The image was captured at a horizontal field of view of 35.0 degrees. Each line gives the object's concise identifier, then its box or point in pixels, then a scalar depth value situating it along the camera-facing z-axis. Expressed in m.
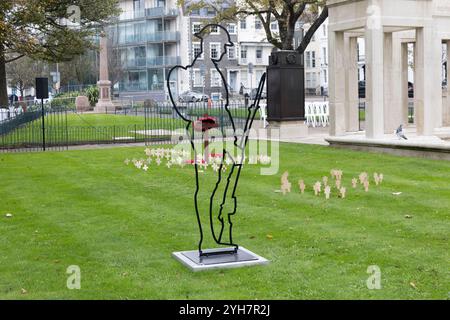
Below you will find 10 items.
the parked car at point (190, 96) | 60.86
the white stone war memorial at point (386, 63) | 19.31
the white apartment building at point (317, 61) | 85.44
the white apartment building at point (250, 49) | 79.81
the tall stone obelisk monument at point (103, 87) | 48.12
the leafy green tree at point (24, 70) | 77.50
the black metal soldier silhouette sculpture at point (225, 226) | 7.21
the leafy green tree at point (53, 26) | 26.56
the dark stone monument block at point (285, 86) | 22.98
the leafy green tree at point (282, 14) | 30.05
